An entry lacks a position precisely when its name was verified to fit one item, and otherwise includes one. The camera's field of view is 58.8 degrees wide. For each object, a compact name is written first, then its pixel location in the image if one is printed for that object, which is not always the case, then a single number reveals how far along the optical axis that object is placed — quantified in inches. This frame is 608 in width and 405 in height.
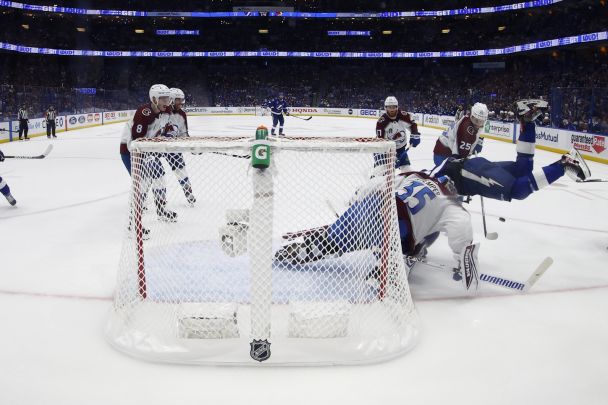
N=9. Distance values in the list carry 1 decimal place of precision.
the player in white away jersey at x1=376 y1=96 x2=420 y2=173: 259.3
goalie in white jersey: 135.6
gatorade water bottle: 94.7
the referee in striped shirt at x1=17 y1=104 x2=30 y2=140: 567.2
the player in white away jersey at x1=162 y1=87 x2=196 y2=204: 210.8
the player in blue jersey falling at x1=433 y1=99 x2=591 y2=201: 151.7
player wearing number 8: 191.8
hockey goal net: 102.2
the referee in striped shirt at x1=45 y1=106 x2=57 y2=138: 611.5
